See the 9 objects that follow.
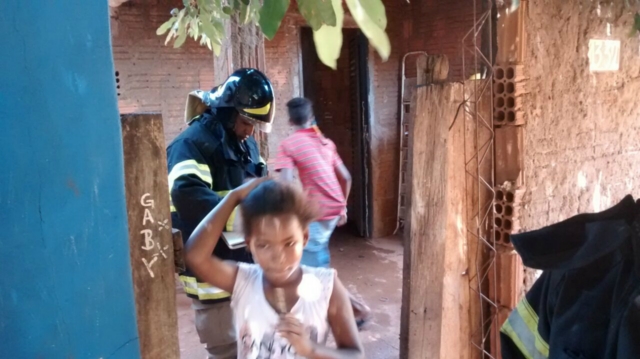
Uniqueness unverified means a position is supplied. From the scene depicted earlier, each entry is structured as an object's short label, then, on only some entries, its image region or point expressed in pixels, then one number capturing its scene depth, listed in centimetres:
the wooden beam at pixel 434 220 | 219
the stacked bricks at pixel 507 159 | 213
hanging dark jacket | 104
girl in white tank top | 146
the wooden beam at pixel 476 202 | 223
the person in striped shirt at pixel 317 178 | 349
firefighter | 212
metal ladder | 624
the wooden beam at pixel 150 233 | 100
